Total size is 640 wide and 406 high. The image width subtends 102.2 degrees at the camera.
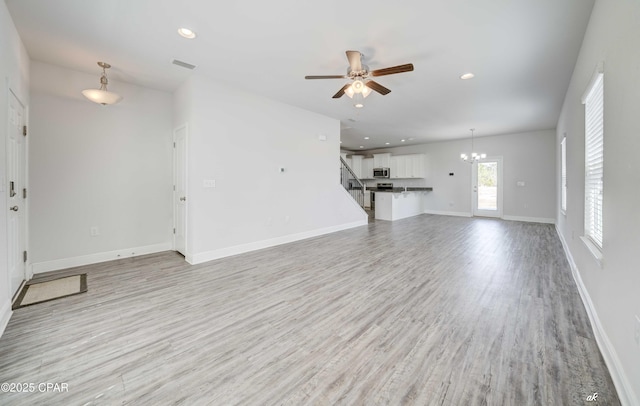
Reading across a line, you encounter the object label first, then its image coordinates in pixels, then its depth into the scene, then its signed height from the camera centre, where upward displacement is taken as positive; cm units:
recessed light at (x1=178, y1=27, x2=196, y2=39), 282 +183
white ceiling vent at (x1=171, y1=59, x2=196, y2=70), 351 +187
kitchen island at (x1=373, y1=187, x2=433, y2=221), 838 -16
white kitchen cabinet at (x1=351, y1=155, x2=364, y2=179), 1191 +160
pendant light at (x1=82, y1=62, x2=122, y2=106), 351 +143
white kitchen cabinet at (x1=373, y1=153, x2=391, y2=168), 1094 +165
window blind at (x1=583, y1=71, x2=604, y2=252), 228 +37
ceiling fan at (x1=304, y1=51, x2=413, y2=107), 295 +152
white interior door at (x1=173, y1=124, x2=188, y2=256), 425 +16
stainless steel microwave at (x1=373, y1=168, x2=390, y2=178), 1090 +111
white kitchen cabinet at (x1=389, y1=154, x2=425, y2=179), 1013 +131
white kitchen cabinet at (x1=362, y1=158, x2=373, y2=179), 1170 +140
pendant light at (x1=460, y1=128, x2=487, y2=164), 794 +133
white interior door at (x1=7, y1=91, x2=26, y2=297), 260 +4
